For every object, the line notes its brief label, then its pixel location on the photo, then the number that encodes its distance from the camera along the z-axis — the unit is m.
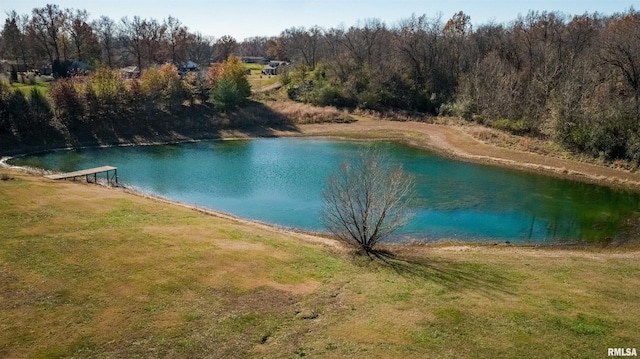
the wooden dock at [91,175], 42.12
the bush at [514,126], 63.97
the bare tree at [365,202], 27.52
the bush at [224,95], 75.25
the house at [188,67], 108.00
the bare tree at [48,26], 87.00
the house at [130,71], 91.47
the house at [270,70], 117.28
